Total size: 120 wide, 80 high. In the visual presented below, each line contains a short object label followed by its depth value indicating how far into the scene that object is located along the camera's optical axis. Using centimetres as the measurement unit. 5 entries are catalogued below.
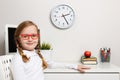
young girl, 133
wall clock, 283
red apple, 270
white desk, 217
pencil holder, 280
